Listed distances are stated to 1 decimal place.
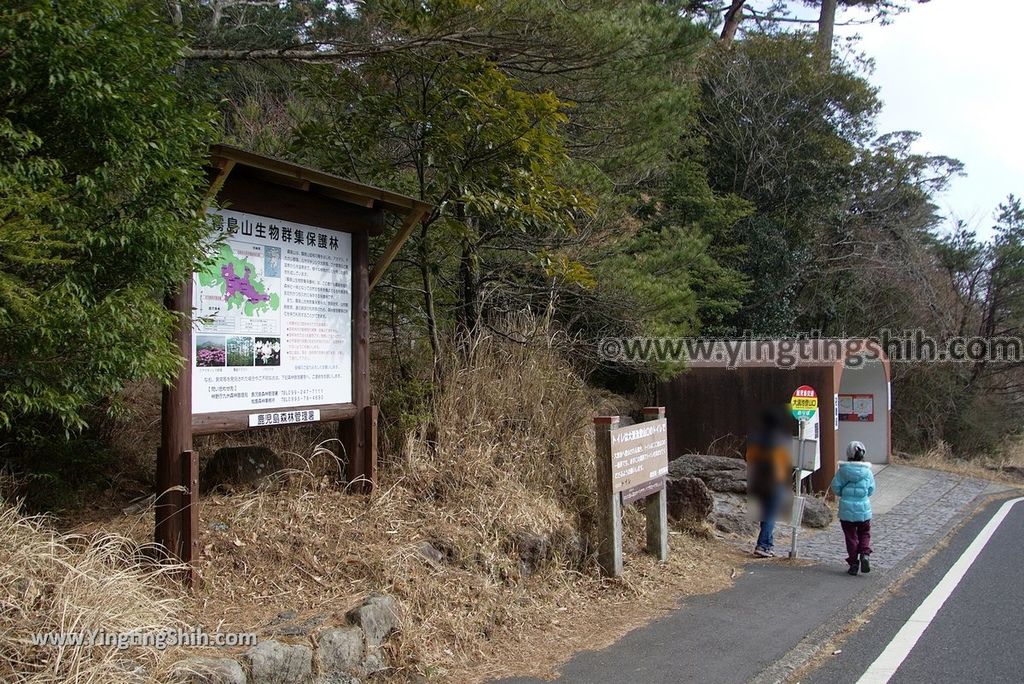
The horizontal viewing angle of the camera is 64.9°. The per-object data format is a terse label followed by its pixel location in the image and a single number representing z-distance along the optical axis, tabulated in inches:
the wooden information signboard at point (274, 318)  206.5
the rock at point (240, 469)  253.0
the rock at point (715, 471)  458.3
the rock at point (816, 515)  461.1
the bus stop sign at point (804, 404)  393.4
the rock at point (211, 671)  153.6
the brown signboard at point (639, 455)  305.7
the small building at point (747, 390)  549.6
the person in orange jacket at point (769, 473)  378.3
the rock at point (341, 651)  181.3
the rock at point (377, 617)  194.9
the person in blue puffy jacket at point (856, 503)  347.3
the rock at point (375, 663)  190.5
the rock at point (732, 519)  421.7
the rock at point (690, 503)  395.9
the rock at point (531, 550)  273.0
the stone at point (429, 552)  241.4
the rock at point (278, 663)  165.0
